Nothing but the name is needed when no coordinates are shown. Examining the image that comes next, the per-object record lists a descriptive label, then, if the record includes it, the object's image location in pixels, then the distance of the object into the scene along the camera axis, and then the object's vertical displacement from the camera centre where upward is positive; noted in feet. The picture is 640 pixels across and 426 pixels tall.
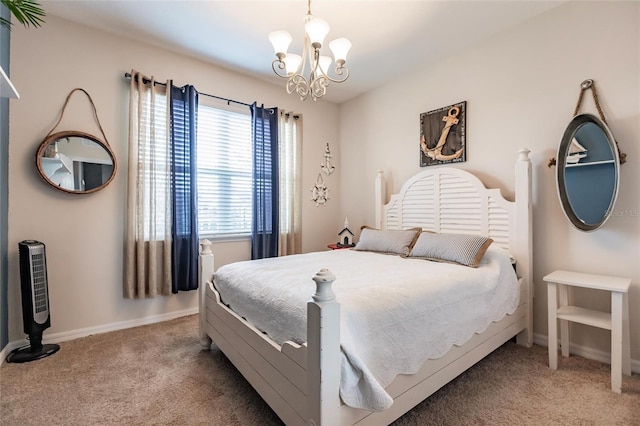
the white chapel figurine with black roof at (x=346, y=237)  12.39 -0.94
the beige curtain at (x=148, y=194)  8.98 +0.65
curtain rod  9.04 +4.21
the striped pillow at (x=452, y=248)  7.37 -0.85
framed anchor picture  9.69 +2.70
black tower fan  7.06 -2.00
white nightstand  5.81 -2.16
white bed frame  3.68 -1.96
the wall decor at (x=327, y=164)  13.64 +2.35
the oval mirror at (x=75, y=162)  7.91 +1.47
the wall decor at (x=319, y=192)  13.30 +1.03
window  10.59 +1.66
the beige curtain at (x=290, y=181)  12.12 +1.39
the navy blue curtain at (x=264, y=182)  11.34 +1.26
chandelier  5.83 +3.41
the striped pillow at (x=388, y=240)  9.16 -0.80
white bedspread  4.22 -1.57
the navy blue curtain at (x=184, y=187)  9.68 +0.93
